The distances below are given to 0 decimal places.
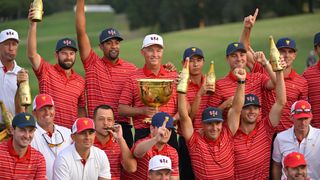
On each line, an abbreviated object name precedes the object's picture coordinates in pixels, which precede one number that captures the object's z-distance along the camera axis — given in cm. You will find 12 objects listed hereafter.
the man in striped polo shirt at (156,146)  1095
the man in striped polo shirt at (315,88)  1269
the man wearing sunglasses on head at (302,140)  1173
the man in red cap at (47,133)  1120
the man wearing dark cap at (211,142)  1159
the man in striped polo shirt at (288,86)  1260
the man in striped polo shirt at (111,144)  1120
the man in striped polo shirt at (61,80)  1212
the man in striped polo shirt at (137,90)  1205
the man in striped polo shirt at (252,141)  1193
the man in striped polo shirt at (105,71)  1246
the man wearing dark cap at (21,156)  1050
